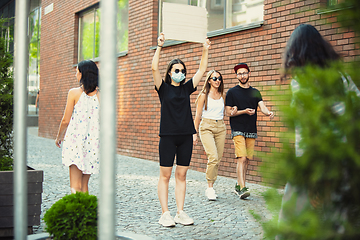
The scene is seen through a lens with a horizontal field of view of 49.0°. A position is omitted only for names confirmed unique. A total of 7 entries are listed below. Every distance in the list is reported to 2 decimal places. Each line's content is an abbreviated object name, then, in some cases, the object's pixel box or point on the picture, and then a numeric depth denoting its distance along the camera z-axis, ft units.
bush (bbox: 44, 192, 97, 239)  9.34
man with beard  19.66
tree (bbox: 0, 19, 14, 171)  14.56
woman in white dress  13.66
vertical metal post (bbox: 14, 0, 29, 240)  6.46
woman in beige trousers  19.54
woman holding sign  14.30
